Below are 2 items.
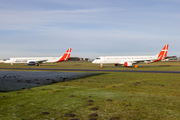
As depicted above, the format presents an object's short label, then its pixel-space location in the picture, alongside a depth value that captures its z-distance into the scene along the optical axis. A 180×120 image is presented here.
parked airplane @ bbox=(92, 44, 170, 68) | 61.03
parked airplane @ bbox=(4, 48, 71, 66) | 81.69
